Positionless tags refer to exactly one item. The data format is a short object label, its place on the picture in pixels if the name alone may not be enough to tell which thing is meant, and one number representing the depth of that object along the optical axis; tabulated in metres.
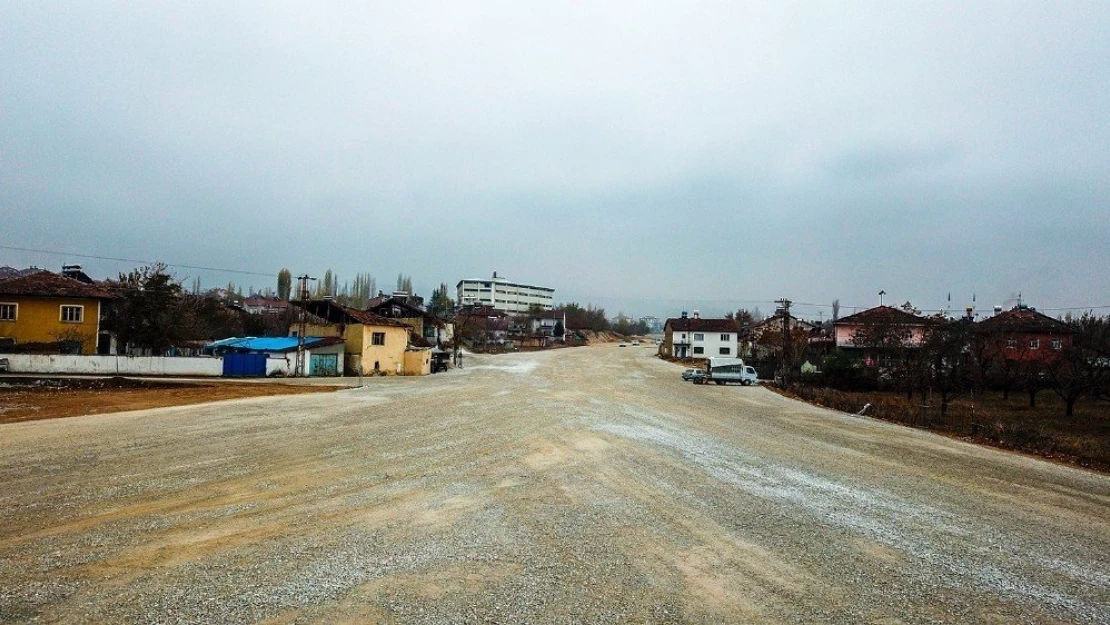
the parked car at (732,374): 42.12
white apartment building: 156.38
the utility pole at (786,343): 40.93
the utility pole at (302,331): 40.20
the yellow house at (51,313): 38.19
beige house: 43.38
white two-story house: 76.94
